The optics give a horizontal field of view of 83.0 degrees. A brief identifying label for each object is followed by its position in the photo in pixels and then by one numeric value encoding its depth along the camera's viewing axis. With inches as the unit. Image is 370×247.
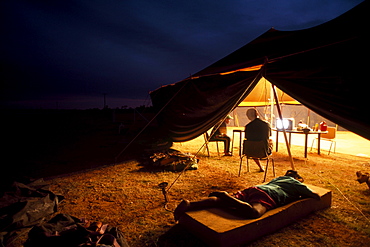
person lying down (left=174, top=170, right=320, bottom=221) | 76.8
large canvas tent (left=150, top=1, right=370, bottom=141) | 84.0
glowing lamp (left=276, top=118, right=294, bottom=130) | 209.9
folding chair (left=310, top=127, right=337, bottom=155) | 211.6
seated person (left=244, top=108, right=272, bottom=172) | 140.6
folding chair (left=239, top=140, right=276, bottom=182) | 137.7
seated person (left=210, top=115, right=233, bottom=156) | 205.9
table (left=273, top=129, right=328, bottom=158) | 191.8
